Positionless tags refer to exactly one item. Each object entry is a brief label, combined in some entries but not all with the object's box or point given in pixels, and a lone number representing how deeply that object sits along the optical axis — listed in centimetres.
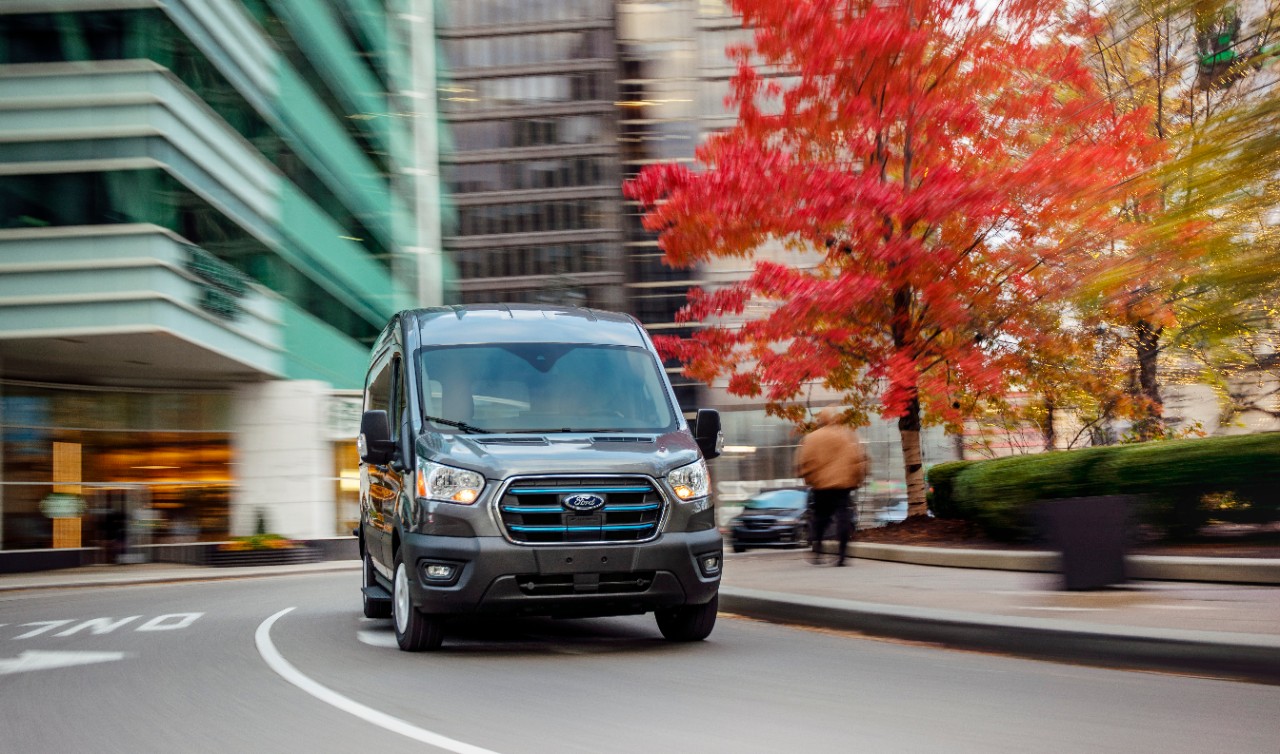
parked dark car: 3095
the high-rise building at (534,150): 8275
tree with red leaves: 1741
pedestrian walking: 1617
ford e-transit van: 905
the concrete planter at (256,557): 3275
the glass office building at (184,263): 2723
